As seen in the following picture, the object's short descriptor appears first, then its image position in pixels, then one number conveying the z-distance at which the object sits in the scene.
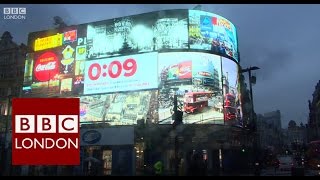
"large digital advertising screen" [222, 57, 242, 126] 29.00
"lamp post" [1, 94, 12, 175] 26.46
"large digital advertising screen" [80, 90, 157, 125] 27.97
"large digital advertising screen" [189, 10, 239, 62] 28.65
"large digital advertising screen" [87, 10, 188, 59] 28.65
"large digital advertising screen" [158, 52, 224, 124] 27.53
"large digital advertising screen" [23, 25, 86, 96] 31.15
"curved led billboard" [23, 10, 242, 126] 27.86
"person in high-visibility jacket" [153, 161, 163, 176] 14.60
